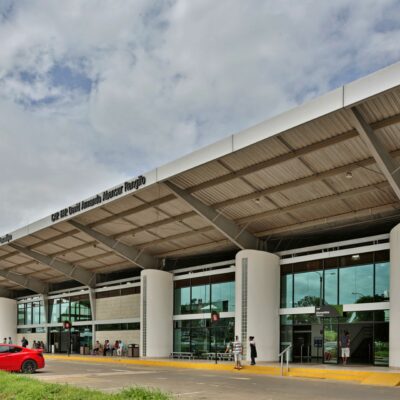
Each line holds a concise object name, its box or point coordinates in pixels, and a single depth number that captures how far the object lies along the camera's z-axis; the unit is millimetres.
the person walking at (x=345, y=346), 30453
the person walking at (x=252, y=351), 30367
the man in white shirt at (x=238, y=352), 30109
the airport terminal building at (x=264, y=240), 23484
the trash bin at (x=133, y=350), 45100
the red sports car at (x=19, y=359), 26234
